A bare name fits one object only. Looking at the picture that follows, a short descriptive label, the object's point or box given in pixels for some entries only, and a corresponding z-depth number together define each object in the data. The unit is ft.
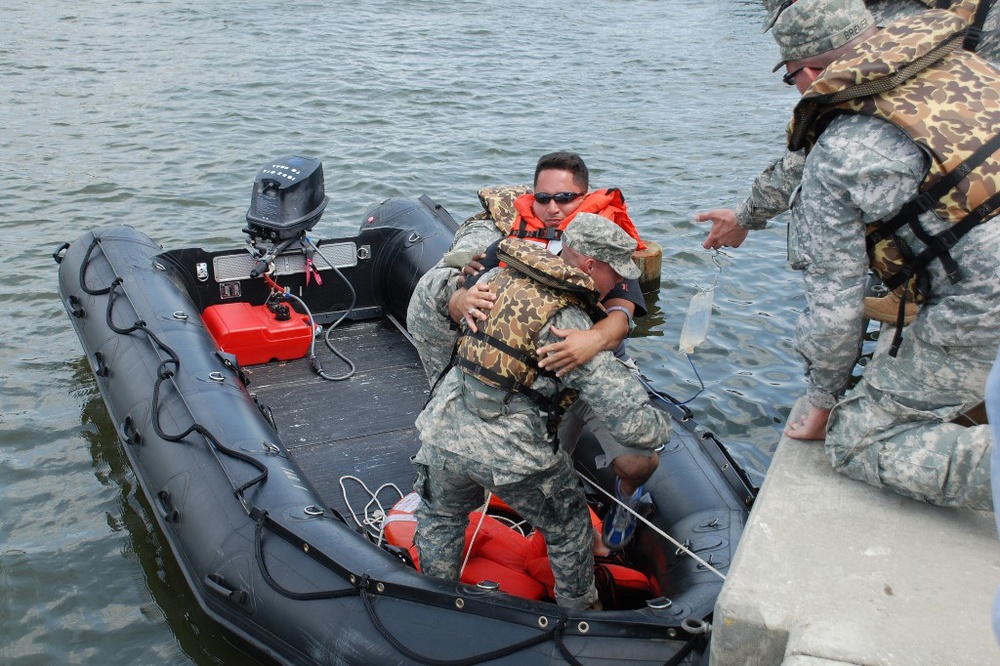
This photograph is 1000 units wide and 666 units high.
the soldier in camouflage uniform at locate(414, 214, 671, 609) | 10.52
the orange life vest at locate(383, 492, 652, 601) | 12.79
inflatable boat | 11.27
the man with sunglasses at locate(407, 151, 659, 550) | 11.59
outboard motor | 18.80
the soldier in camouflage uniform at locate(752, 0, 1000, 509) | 8.89
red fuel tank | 18.62
